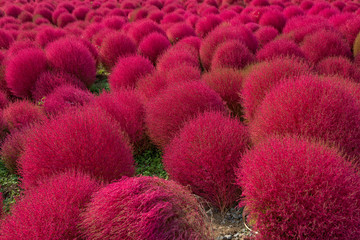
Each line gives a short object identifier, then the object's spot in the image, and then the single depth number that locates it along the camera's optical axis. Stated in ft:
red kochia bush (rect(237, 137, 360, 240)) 5.33
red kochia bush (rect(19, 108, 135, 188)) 7.06
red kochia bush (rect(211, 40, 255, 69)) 15.79
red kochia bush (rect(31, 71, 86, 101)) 13.94
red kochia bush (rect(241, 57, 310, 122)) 10.26
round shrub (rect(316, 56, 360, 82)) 13.48
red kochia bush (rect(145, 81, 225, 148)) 10.14
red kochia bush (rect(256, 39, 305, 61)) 15.37
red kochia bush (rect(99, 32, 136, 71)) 19.60
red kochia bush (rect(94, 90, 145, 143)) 10.92
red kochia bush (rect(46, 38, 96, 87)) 15.34
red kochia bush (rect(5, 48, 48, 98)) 14.67
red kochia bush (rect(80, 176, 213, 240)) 5.21
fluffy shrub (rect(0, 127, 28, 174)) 10.25
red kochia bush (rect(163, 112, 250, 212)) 7.91
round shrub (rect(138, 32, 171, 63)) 19.88
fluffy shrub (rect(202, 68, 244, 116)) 12.81
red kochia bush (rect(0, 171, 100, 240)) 5.33
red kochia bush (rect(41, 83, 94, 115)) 11.81
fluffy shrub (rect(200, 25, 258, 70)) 18.21
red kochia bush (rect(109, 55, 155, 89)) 15.23
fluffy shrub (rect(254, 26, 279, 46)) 21.07
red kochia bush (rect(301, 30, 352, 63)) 16.43
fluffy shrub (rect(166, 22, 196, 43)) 23.48
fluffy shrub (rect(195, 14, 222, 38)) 23.91
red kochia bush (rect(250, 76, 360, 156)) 7.27
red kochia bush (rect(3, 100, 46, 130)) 11.94
